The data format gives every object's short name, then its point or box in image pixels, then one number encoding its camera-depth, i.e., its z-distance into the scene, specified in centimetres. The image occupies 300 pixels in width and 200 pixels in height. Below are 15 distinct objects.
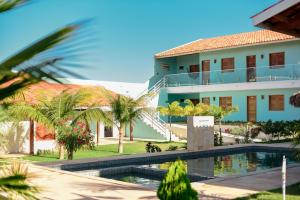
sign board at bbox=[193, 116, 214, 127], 1917
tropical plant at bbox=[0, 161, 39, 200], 195
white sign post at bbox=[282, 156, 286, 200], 671
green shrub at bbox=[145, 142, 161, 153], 1875
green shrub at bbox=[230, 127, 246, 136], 2673
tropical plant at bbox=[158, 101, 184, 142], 2474
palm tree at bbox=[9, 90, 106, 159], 1567
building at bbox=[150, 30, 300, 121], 3023
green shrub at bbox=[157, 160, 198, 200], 683
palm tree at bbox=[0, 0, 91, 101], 180
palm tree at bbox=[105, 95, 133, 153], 1970
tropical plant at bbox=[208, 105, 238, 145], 2416
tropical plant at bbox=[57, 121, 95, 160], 1564
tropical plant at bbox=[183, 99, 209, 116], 2333
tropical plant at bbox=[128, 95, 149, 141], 2005
